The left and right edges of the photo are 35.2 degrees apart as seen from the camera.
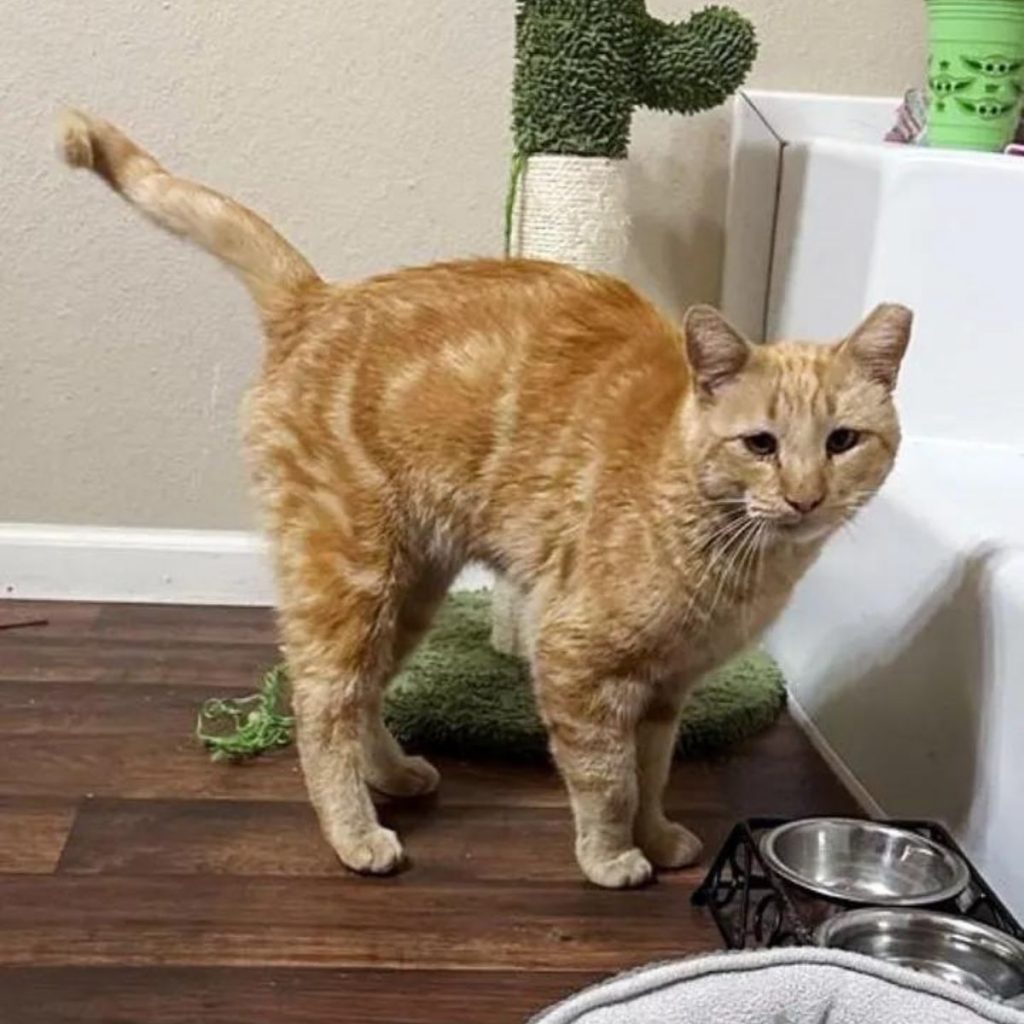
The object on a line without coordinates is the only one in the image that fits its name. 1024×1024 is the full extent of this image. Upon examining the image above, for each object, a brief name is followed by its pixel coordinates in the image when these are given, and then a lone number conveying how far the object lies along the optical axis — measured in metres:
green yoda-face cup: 2.04
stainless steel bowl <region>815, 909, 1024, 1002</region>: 1.38
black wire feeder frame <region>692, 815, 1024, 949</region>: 1.43
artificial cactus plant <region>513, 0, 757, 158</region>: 2.04
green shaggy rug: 1.96
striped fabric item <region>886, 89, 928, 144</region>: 2.22
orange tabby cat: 1.48
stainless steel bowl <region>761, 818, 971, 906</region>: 1.53
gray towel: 1.15
